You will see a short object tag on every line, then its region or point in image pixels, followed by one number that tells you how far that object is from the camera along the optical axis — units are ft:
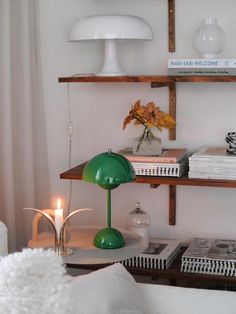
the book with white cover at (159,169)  7.49
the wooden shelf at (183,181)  7.24
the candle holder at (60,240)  6.48
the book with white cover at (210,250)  7.65
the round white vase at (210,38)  7.54
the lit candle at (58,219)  6.66
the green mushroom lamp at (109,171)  6.15
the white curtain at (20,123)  8.35
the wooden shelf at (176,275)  7.55
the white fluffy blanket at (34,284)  2.35
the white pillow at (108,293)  4.63
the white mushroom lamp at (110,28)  7.34
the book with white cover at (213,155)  7.30
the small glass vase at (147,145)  7.76
